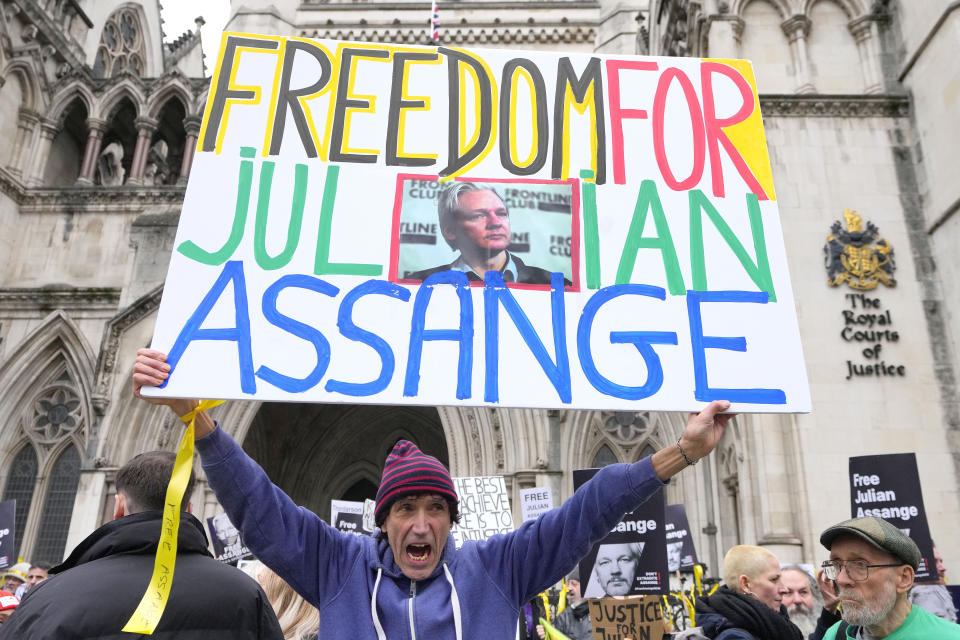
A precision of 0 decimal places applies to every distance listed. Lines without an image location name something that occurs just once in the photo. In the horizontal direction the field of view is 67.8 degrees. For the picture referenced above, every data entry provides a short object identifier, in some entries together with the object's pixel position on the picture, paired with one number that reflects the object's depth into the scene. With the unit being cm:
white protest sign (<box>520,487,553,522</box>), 869
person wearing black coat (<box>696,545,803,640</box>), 303
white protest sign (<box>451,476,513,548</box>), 861
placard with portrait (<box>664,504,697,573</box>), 851
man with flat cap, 238
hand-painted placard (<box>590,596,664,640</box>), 497
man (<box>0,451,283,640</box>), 188
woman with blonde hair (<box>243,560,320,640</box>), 296
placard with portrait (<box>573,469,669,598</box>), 567
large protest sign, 240
